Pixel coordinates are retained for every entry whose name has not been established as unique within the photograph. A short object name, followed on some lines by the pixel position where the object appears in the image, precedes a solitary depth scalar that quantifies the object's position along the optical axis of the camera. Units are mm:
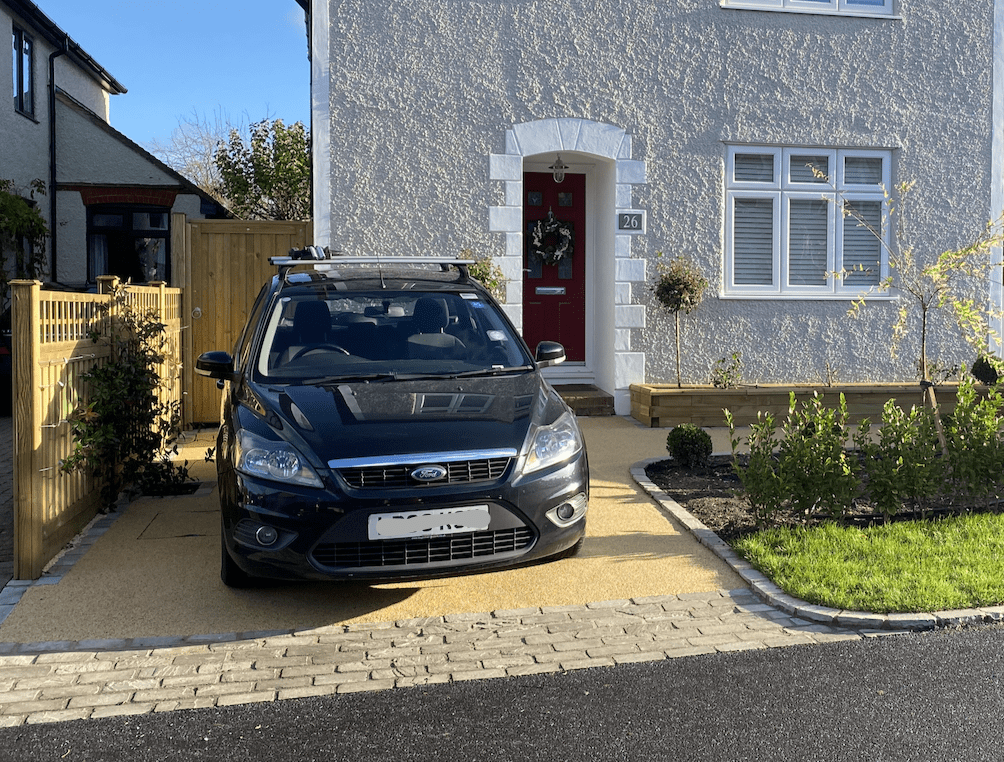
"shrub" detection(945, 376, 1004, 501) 5973
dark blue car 4160
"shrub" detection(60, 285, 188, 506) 5946
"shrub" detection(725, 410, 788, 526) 5629
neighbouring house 16828
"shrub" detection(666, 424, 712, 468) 7578
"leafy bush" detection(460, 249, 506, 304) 9867
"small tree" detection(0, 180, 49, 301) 15062
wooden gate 9773
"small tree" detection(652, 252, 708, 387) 10305
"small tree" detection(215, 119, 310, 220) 19688
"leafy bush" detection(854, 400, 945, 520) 5746
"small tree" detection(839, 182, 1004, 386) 10727
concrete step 10562
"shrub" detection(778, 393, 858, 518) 5609
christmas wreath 11344
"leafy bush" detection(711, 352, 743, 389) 10594
